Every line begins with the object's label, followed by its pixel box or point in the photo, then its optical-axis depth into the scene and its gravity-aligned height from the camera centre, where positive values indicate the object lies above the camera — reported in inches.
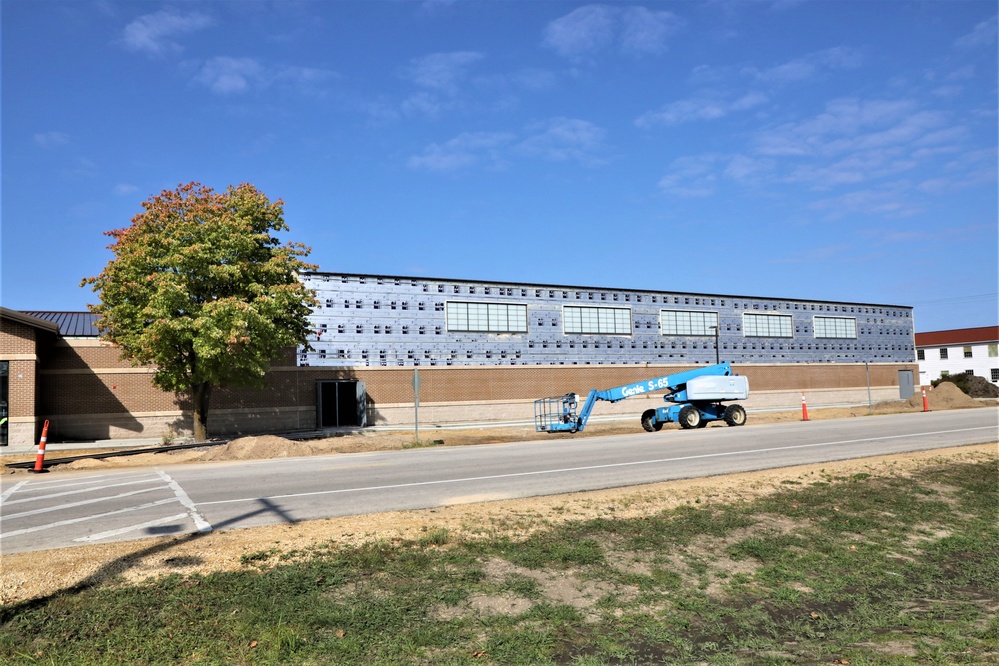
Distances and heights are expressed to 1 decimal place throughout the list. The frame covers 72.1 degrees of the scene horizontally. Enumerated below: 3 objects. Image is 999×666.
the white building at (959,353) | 3159.5 +105.8
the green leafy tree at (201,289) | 974.4 +161.9
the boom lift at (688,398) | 1163.9 -25.5
